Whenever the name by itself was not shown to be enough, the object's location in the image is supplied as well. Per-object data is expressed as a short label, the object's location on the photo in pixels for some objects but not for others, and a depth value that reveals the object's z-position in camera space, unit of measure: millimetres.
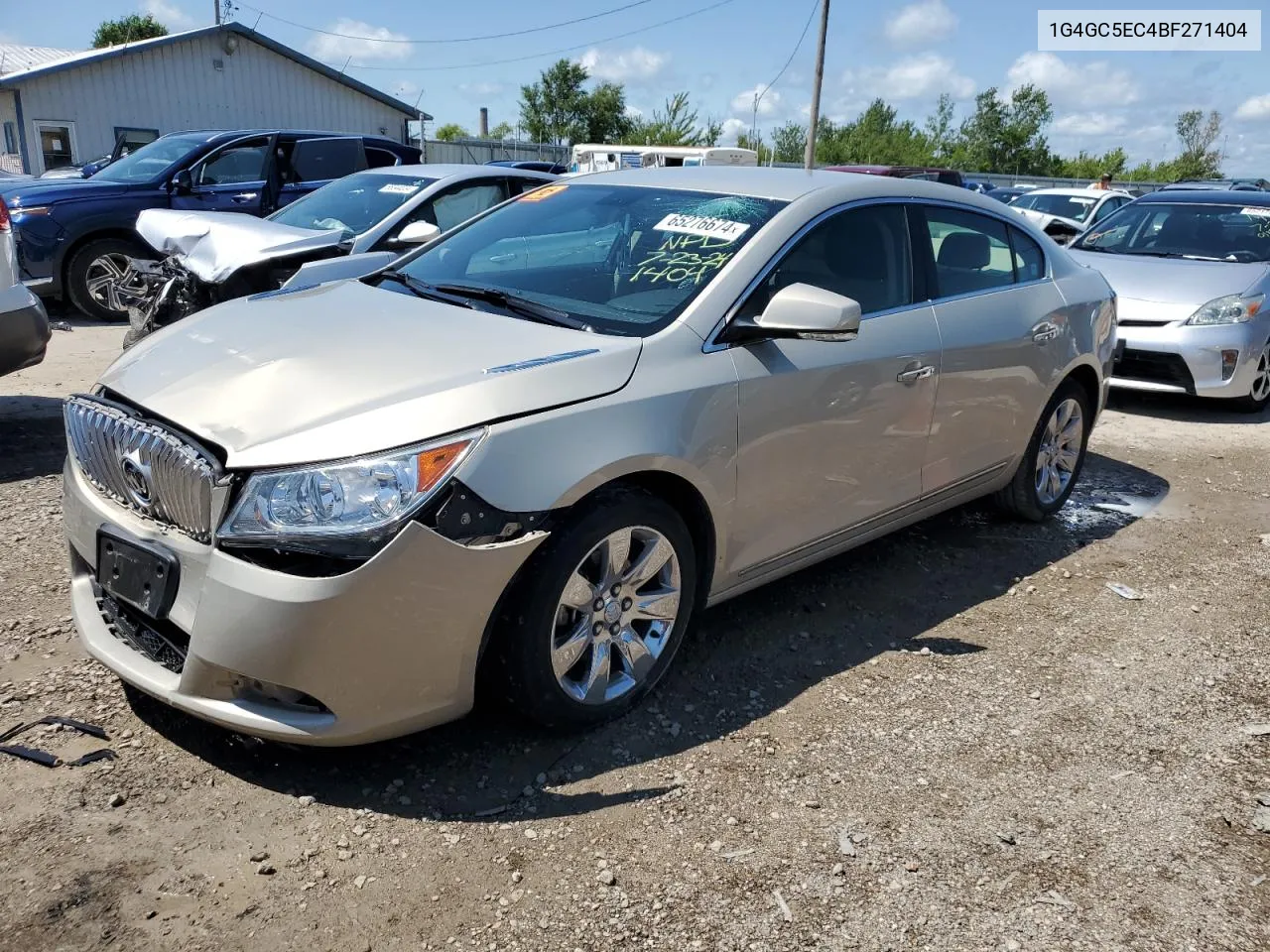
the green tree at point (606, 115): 48031
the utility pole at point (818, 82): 24188
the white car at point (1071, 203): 16594
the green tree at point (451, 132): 63200
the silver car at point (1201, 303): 7555
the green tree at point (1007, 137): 57062
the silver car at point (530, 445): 2572
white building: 24312
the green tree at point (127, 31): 56375
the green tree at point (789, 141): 54884
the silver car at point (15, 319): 5410
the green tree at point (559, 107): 47844
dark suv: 9648
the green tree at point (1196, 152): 60000
